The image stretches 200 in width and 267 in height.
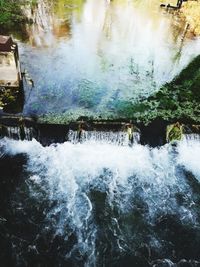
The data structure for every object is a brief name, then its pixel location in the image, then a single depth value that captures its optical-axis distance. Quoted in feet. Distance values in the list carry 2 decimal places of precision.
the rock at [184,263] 31.53
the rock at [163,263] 31.42
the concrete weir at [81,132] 42.68
